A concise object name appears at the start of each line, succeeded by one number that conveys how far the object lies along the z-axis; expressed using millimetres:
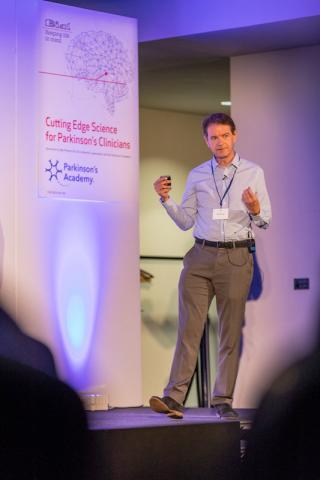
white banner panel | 10070
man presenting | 9078
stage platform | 7715
